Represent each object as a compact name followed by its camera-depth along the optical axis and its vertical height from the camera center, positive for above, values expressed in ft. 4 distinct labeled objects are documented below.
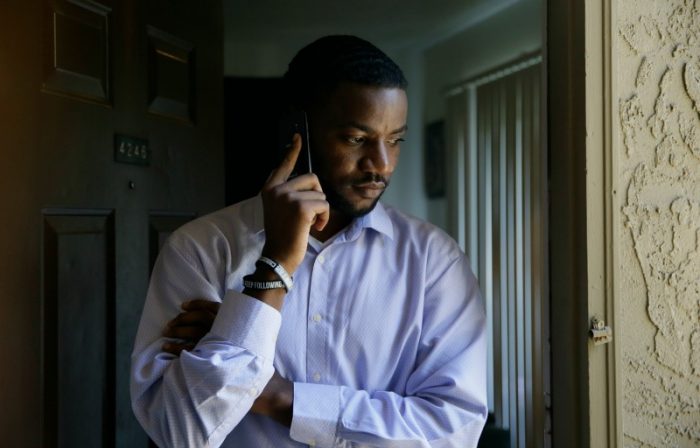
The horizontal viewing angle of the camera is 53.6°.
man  3.85 -0.50
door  4.96 +0.30
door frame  4.53 -0.01
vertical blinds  11.36 +0.05
